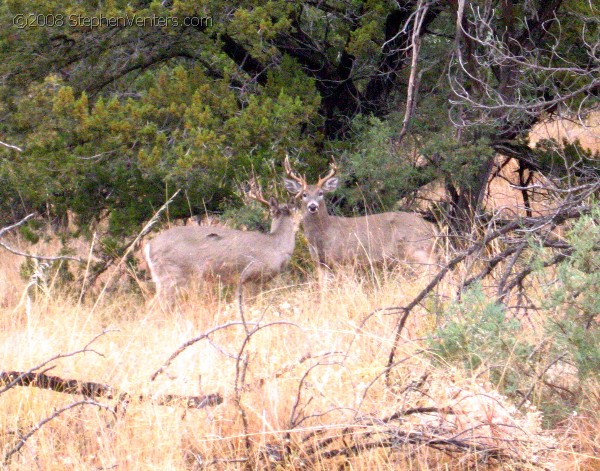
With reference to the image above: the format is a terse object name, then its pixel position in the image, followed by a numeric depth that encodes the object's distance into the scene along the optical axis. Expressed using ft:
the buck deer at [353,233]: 62.80
